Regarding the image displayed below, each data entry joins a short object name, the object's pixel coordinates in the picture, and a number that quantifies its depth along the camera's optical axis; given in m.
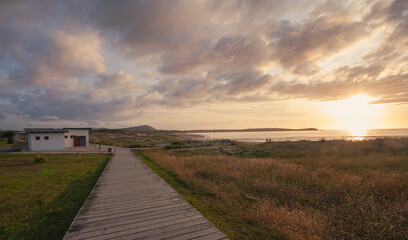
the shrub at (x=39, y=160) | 17.23
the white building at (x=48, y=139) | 28.72
